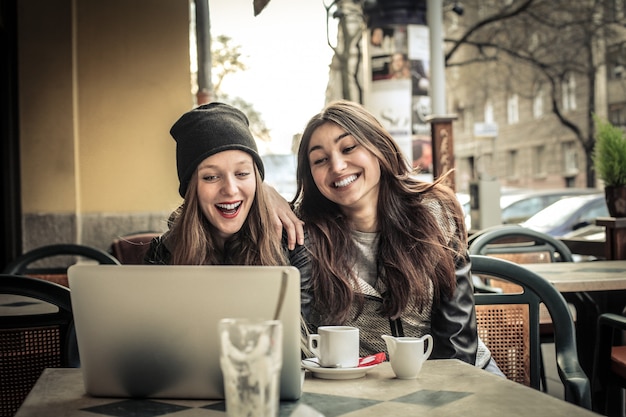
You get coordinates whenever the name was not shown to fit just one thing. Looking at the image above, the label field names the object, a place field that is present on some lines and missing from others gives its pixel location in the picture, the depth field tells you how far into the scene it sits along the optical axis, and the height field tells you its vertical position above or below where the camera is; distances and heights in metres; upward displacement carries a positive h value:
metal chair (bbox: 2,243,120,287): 3.76 -0.21
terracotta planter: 5.30 +0.02
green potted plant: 5.15 +0.26
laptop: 1.45 -0.20
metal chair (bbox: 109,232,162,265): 5.55 -0.24
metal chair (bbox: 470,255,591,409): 2.40 -0.35
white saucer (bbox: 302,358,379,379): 1.78 -0.36
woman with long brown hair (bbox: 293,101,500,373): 2.43 -0.11
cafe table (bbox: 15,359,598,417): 1.49 -0.38
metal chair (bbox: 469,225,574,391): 4.11 -0.25
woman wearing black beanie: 2.40 +0.03
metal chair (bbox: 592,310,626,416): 3.02 -0.63
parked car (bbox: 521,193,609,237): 10.01 -0.14
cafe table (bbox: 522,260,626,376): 3.85 -0.49
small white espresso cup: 1.84 -0.32
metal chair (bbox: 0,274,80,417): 2.27 -0.36
